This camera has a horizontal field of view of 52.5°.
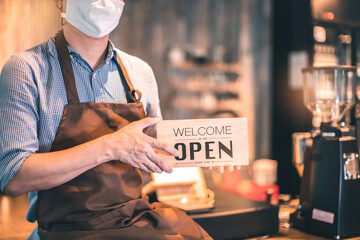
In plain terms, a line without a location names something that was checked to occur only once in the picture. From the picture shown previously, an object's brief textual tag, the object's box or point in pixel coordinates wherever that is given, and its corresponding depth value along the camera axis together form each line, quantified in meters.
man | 1.01
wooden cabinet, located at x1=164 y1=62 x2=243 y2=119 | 5.09
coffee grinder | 1.53
